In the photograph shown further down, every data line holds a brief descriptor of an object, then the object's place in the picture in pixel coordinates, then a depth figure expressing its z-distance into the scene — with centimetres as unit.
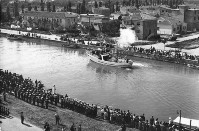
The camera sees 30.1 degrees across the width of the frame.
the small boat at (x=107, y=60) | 4309
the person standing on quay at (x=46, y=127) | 2144
